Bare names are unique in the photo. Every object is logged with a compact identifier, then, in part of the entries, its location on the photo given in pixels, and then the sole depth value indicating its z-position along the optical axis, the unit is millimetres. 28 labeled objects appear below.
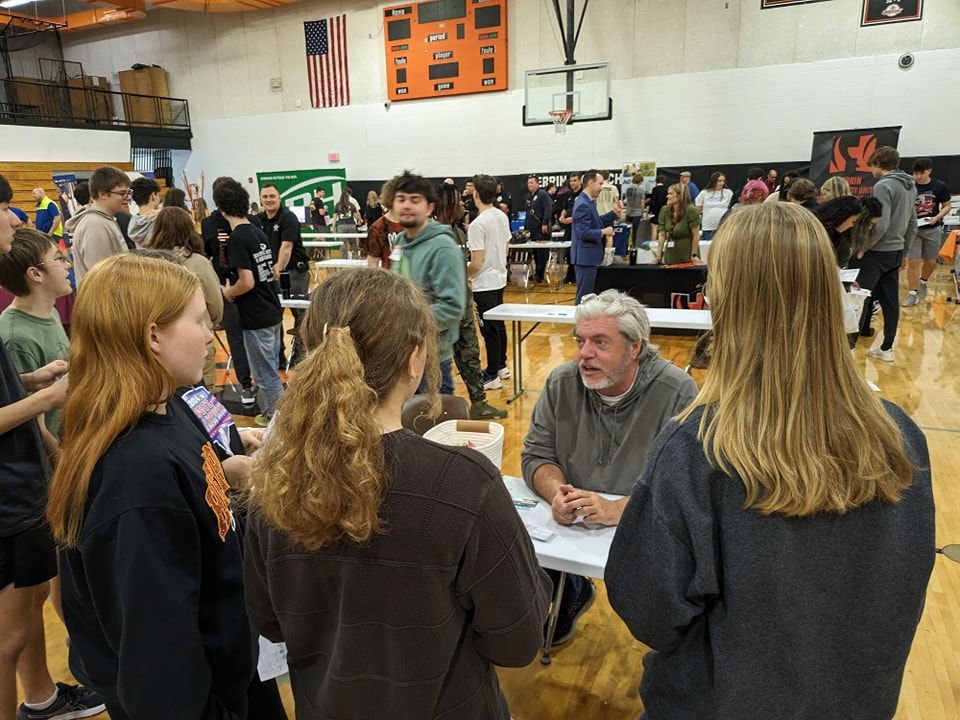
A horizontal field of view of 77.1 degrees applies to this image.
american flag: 12953
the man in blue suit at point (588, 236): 6098
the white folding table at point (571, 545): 1546
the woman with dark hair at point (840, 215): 4316
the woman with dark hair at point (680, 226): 7352
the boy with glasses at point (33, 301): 1898
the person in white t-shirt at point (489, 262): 4777
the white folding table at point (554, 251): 8959
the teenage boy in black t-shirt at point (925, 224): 6937
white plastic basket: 1938
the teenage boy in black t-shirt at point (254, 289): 3852
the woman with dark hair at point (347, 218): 10777
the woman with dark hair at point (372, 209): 10289
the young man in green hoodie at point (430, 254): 3289
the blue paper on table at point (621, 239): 9914
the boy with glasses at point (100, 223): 4023
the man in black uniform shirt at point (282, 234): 5094
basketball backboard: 10531
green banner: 13914
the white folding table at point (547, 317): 4305
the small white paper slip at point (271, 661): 1252
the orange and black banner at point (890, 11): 9102
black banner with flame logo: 9555
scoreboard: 11602
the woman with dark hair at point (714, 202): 8750
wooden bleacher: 12000
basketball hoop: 10695
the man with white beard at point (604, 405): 1965
